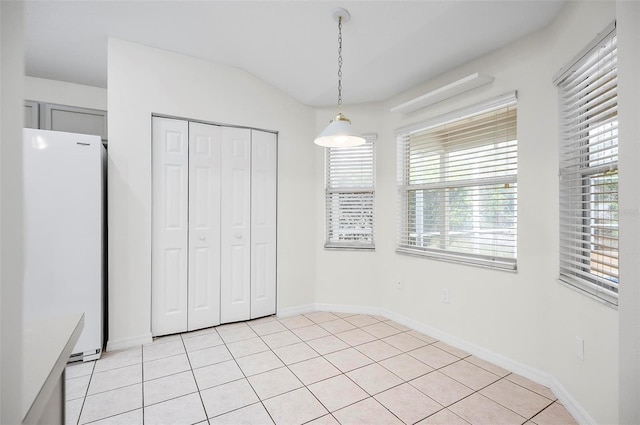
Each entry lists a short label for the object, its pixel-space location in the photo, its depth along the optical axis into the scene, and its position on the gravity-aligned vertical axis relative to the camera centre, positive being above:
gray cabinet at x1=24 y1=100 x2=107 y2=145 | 3.05 +0.99
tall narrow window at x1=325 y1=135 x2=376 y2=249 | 3.80 +0.21
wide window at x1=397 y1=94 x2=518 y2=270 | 2.53 +0.24
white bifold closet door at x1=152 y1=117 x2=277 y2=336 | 3.05 -0.14
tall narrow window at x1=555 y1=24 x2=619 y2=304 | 1.65 +0.25
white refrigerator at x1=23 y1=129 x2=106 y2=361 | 2.32 -0.13
